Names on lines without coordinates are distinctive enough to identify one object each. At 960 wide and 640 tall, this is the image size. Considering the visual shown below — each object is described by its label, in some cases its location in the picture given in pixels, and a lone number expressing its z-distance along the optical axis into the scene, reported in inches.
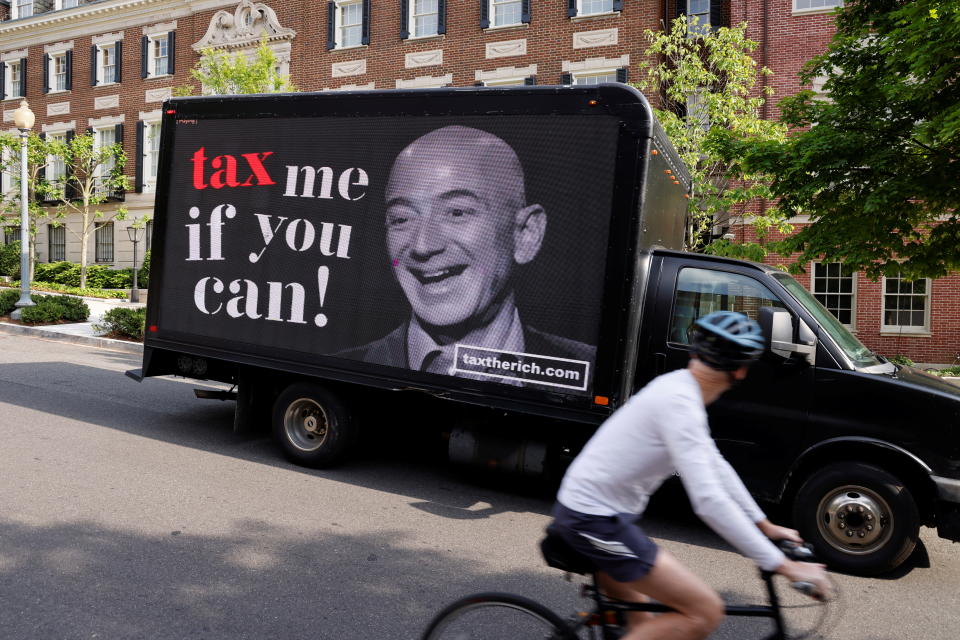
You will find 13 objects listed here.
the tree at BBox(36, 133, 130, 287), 1119.6
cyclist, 93.0
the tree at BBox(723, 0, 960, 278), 354.6
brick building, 737.6
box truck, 197.5
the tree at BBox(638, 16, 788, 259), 521.7
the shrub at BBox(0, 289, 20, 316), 739.4
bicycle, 102.3
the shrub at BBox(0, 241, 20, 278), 1242.6
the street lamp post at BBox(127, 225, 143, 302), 982.2
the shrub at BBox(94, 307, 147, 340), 604.1
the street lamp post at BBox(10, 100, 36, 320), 708.0
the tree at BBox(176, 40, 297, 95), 726.1
